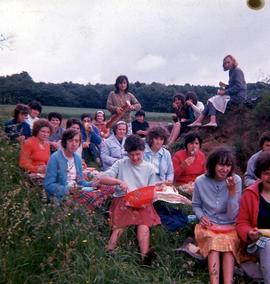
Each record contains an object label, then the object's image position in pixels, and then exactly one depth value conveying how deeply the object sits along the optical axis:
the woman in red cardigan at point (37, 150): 6.46
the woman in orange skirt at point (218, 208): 4.93
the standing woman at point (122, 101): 9.74
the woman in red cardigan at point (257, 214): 4.77
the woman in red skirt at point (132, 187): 5.28
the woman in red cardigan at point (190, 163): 7.17
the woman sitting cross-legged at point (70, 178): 5.44
